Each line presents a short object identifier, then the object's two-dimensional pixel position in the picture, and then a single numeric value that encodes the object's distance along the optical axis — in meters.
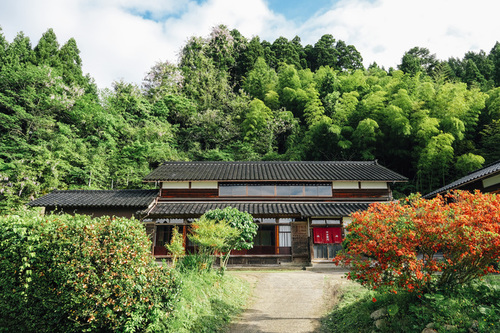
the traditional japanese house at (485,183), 11.32
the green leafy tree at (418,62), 33.56
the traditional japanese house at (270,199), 16.08
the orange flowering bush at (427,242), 4.75
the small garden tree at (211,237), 8.72
